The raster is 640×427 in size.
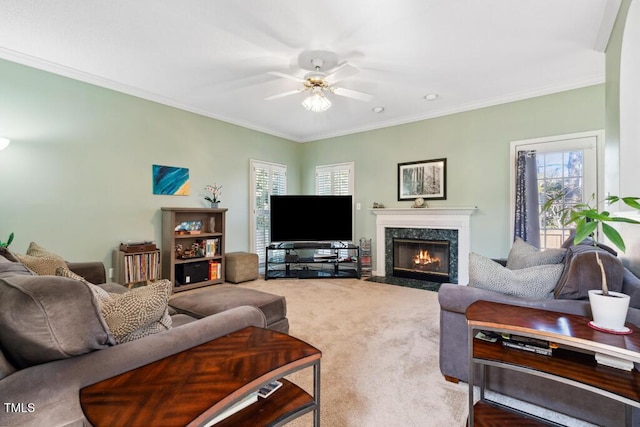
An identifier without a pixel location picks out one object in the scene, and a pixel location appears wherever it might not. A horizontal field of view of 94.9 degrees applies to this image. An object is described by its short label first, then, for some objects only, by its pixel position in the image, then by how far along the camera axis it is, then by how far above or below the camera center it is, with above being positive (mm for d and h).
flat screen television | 5137 -98
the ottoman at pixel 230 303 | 2076 -671
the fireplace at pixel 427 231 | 4348 -296
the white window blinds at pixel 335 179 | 5688 +663
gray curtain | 3758 +149
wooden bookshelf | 4051 -484
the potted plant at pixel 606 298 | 1253 -385
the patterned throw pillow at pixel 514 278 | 1740 -406
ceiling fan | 2965 +1541
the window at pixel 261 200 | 5410 +233
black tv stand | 5052 -874
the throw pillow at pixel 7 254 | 1993 -285
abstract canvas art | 4125 +475
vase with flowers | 4665 +321
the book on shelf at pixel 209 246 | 4473 -520
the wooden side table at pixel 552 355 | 1174 -704
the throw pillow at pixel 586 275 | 1514 -338
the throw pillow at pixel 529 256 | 2107 -344
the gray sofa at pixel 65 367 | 773 -478
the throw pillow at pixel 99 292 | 1224 -364
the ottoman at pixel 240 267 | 4586 -868
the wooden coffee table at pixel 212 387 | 763 -519
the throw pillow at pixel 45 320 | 873 -327
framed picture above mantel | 4617 +533
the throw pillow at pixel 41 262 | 2057 -354
